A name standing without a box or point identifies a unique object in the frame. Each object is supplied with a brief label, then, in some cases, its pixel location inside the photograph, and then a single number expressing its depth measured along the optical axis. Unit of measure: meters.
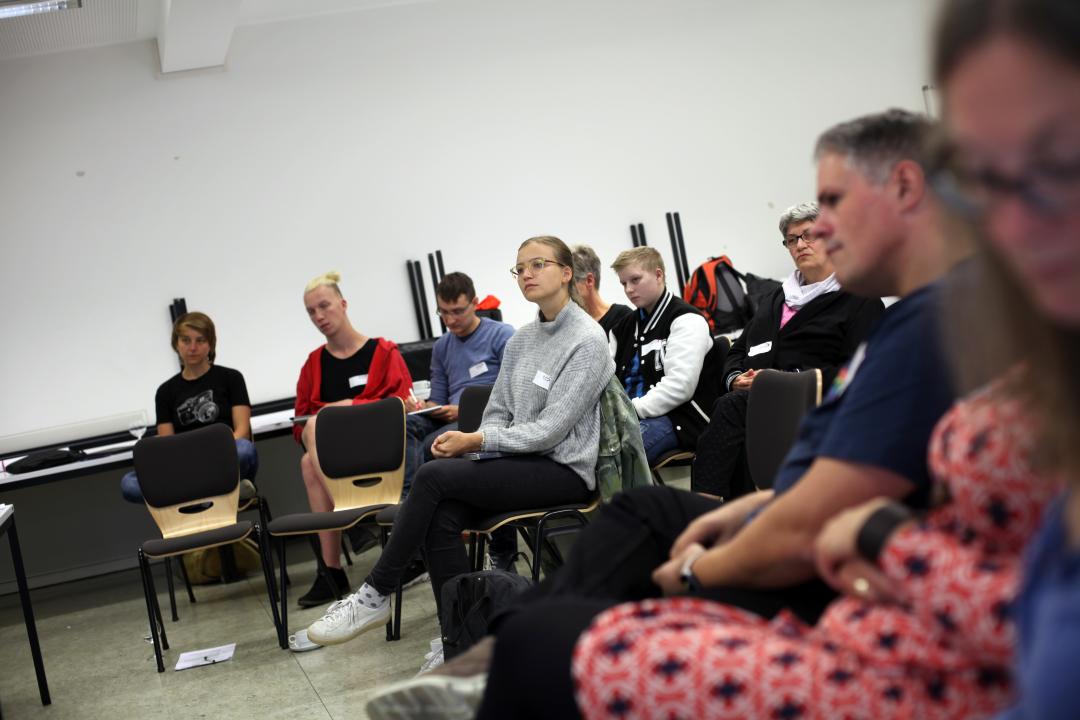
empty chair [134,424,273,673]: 4.23
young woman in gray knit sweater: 3.23
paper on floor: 3.81
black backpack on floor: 2.57
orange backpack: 6.58
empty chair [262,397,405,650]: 4.20
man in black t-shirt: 5.12
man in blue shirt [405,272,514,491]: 4.68
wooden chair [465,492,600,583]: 3.22
